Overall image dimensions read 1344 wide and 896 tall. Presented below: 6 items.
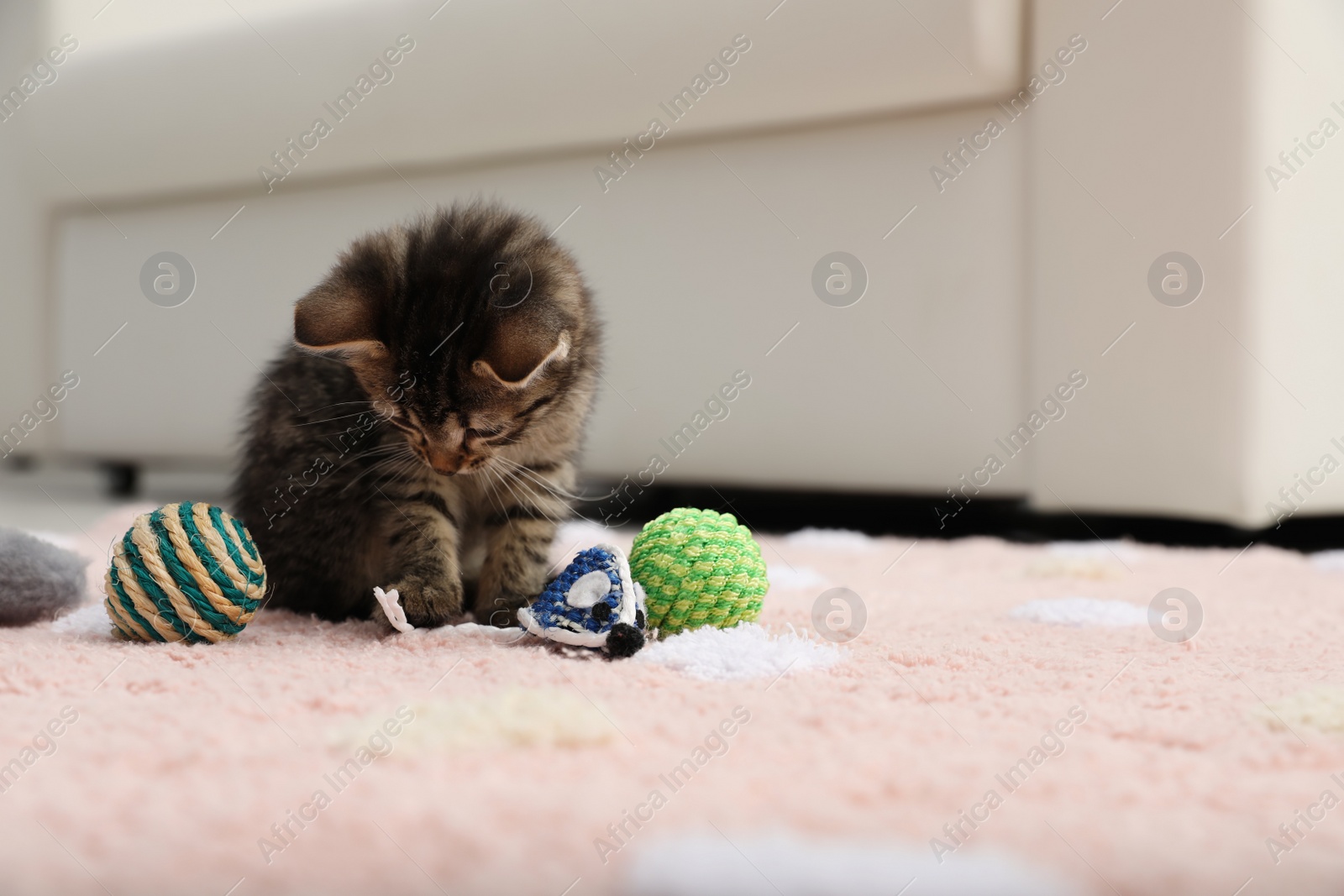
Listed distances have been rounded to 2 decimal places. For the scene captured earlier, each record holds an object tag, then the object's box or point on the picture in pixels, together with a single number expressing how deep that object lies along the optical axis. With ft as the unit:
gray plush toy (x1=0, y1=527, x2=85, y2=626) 3.79
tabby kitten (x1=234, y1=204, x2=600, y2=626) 3.76
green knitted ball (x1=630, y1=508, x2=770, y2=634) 3.75
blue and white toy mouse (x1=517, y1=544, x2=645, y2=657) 3.67
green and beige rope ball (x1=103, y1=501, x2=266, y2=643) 3.67
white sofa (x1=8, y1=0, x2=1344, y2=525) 4.46
